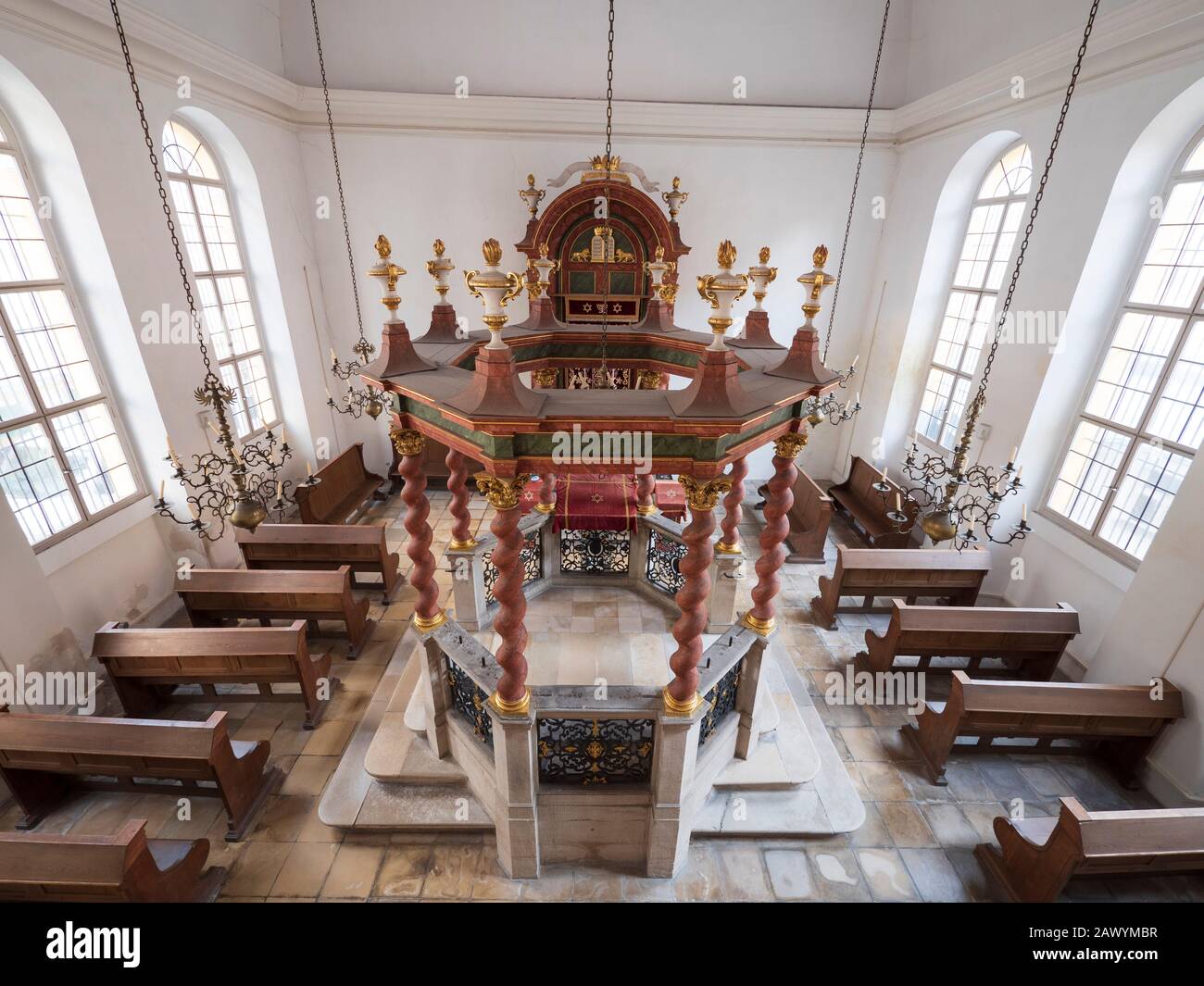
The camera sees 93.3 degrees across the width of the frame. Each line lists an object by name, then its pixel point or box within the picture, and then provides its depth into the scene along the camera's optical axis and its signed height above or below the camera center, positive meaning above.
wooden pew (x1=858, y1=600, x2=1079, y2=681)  5.87 -3.55
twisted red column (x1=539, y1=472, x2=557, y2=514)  6.85 -2.71
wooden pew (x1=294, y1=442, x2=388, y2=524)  8.60 -3.79
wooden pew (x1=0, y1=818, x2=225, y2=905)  3.40 -3.49
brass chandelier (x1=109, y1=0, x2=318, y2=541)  4.32 -1.78
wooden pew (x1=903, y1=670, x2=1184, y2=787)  4.89 -3.55
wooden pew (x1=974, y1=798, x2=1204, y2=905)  3.71 -3.49
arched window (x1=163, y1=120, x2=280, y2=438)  7.57 -0.36
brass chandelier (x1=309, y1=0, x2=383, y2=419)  5.80 -1.43
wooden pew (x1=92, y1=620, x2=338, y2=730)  5.35 -3.63
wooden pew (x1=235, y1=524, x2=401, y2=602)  7.31 -3.57
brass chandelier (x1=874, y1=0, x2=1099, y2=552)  4.28 -1.79
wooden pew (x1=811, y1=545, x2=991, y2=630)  6.93 -3.58
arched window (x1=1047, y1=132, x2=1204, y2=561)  5.73 -1.23
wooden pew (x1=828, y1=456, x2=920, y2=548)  8.57 -3.86
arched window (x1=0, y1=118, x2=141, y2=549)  5.56 -1.44
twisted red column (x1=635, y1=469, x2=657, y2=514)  7.00 -2.73
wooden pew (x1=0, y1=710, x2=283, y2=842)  4.34 -3.62
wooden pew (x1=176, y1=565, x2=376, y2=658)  6.34 -3.63
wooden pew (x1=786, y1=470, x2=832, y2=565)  8.52 -3.83
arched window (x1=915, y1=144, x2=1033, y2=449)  7.94 -0.37
